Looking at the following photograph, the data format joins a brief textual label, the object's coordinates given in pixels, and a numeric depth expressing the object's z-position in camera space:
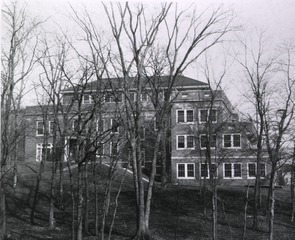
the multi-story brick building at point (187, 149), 38.84
